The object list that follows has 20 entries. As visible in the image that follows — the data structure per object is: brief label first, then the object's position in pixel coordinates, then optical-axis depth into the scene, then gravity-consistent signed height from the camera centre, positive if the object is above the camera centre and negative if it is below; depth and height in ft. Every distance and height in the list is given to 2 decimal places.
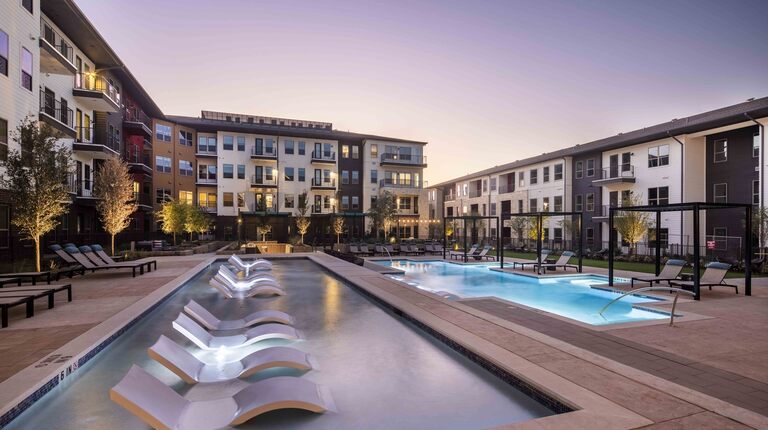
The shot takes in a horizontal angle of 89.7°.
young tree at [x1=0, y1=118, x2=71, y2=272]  39.88 +3.71
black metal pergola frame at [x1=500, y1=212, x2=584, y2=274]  53.83 -2.08
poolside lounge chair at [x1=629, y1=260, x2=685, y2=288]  37.52 -5.50
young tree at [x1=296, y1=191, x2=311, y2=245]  115.65 -0.12
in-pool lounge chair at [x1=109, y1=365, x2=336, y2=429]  10.98 -5.94
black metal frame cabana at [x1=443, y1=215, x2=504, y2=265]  68.79 -5.17
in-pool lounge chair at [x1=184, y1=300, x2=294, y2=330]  23.10 -6.25
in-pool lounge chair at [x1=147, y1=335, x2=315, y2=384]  15.57 -6.16
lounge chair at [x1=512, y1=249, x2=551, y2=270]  58.22 -7.20
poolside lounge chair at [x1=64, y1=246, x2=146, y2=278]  41.52 -5.12
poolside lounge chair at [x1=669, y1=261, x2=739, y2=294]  35.49 -5.86
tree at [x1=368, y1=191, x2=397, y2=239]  117.41 +1.75
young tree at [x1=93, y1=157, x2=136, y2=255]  60.59 +3.69
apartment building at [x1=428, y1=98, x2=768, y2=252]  74.95 +11.25
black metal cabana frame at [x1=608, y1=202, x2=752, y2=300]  32.01 -1.23
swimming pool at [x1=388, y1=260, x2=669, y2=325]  32.57 -8.31
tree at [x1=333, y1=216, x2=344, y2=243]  118.01 -1.69
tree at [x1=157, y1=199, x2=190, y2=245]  88.43 +0.08
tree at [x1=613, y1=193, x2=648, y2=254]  74.28 -1.33
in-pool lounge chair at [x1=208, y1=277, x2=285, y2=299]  34.53 -6.64
